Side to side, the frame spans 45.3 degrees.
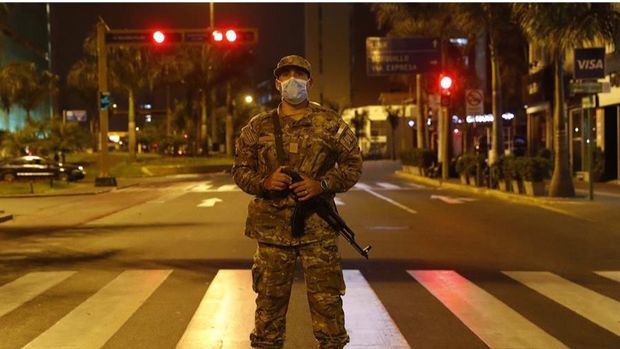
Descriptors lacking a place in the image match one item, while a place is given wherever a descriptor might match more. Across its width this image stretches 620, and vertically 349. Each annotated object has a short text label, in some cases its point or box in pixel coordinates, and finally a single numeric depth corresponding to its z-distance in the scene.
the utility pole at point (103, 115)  30.06
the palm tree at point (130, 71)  50.78
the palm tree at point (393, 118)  82.12
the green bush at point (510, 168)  23.27
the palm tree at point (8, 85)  59.41
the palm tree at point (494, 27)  26.36
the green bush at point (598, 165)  28.83
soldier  4.57
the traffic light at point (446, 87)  30.73
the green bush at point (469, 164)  27.50
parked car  36.03
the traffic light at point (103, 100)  31.56
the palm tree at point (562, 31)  19.47
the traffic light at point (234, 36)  25.81
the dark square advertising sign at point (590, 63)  18.86
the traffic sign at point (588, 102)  19.59
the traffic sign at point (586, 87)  19.09
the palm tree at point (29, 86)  59.91
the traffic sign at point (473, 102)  27.75
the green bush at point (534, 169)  22.05
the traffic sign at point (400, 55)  33.31
